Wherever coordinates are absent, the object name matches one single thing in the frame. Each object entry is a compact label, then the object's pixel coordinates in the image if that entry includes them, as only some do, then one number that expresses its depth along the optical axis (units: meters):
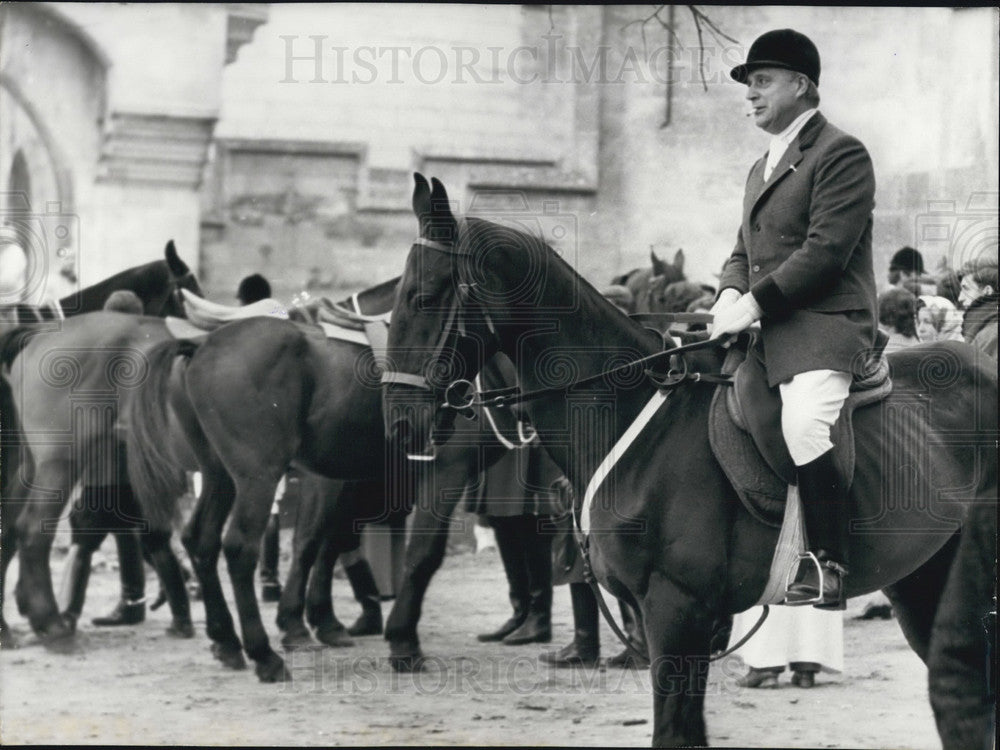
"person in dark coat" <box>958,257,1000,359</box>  7.88
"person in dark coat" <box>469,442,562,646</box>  9.12
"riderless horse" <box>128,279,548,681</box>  8.60
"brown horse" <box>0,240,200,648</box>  9.60
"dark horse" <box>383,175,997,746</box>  5.20
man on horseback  5.14
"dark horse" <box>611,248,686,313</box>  10.09
